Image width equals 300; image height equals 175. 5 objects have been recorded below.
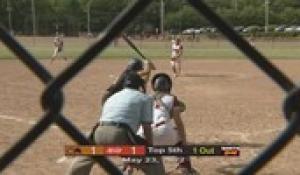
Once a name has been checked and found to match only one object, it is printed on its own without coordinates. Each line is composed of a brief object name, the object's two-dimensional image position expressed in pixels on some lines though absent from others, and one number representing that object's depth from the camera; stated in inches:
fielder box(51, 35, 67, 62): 1493.6
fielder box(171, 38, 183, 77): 1100.5
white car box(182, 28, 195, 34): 3074.1
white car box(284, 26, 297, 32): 3003.2
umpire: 276.4
